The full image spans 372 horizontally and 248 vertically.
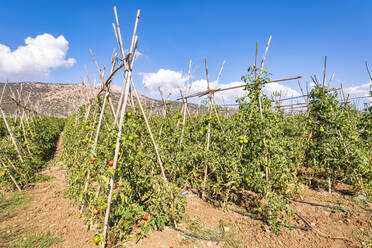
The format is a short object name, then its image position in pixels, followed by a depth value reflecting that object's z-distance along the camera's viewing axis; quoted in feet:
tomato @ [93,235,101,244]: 7.87
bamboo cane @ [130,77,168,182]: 9.49
